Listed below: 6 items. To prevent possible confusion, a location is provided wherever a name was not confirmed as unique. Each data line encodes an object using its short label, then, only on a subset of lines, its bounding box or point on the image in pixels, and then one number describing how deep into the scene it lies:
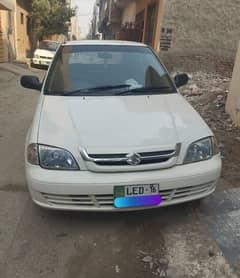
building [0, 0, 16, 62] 16.76
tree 21.46
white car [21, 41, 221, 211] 2.44
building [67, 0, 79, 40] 57.48
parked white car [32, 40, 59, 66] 15.14
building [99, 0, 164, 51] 10.95
